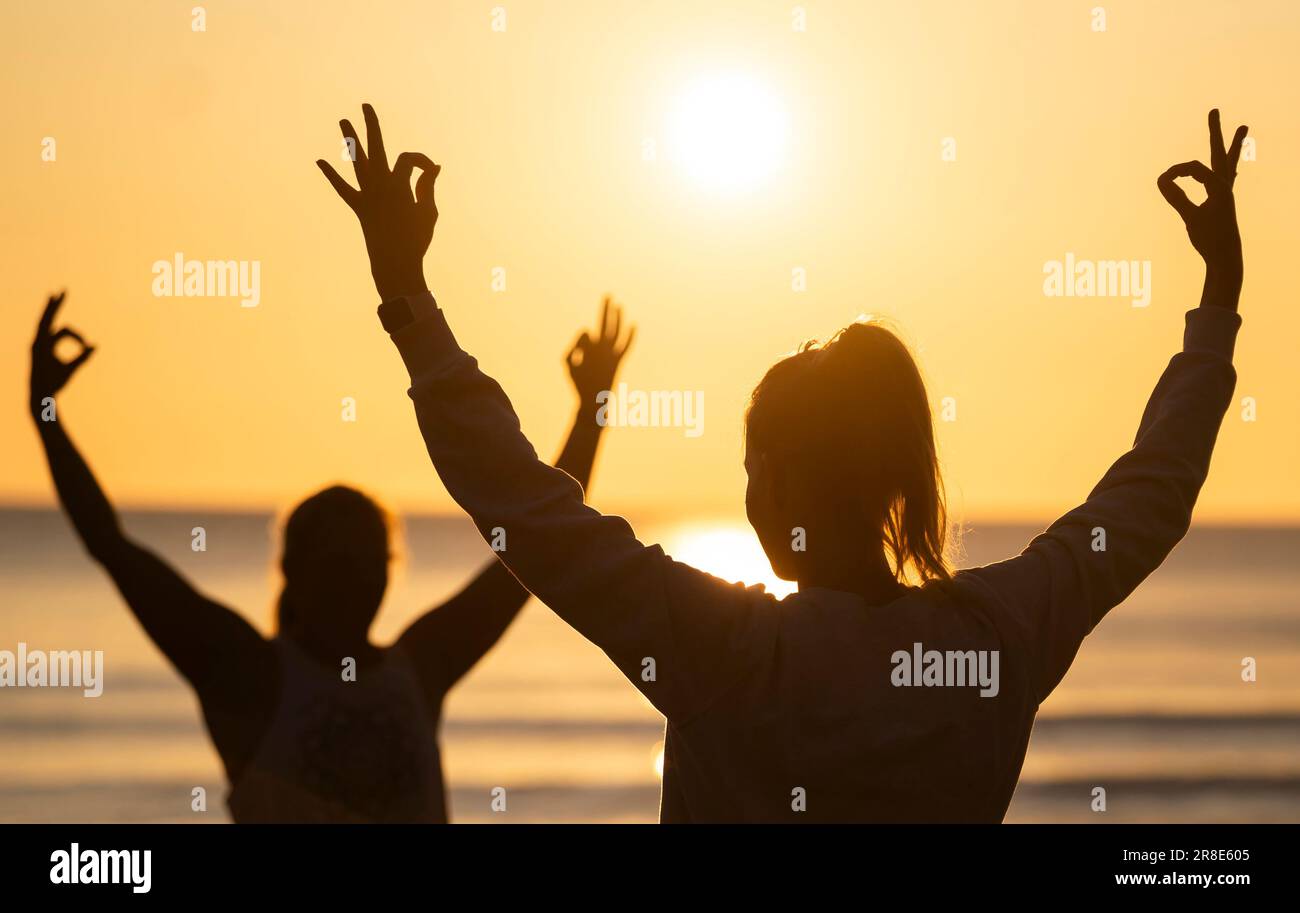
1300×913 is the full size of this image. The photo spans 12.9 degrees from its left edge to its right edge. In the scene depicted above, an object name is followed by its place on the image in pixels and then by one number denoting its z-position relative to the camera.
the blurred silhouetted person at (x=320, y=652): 6.40
